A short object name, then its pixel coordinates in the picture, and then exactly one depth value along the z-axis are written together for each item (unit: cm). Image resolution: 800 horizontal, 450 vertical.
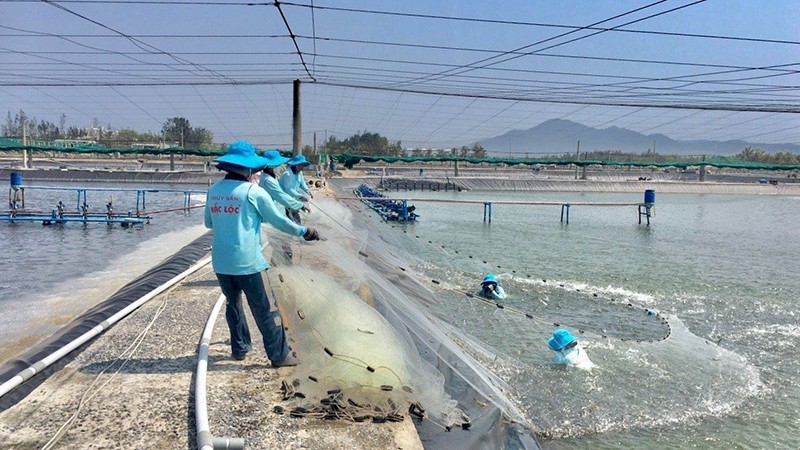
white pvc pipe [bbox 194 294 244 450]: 295
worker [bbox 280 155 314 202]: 802
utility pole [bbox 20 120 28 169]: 4106
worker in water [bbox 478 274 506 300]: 1052
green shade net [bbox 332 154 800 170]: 3225
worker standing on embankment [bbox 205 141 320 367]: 386
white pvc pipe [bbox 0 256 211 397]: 370
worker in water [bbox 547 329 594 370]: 697
